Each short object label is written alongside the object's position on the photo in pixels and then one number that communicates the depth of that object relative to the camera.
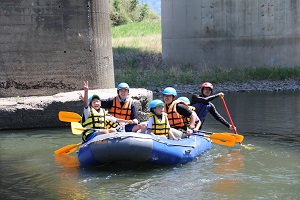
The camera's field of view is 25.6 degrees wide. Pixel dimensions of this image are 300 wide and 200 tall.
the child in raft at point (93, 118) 9.91
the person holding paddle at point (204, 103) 11.70
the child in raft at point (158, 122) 9.97
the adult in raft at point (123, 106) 10.72
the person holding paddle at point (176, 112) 10.74
